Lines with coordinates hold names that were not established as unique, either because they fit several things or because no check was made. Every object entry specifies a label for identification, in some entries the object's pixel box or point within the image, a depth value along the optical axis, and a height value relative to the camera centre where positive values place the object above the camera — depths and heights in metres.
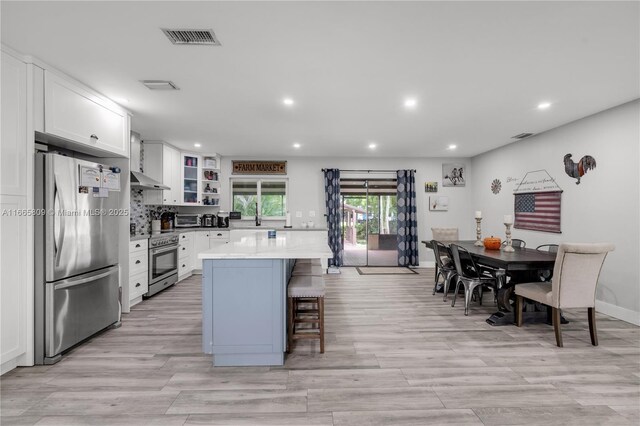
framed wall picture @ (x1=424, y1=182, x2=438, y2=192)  6.79 +0.58
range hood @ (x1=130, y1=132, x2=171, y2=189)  4.04 +0.64
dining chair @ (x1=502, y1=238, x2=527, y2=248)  4.43 -0.46
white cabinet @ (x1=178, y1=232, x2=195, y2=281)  5.27 -0.75
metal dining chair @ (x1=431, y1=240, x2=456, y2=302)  4.14 -0.77
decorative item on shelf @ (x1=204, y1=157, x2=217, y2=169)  6.35 +1.10
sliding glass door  6.88 +0.03
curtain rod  6.75 +0.98
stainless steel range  4.23 -0.73
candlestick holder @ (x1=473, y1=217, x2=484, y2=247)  4.29 -0.38
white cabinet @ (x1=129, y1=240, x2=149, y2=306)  3.75 -0.74
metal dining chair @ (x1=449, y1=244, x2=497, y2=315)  3.62 -0.80
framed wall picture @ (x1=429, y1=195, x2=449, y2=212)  6.79 +0.24
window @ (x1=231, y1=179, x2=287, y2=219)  6.71 +0.38
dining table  3.04 -0.58
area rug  5.98 -1.20
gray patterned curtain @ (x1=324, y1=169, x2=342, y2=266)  6.53 +0.08
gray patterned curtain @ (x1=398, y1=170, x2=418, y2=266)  6.63 -0.10
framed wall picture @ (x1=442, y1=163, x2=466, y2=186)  6.80 +0.88
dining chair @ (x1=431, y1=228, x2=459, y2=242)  5.25 -0.37
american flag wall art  4.42 +0.03
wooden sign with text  6.62 +1.05
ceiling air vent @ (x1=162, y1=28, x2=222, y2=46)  2.07 +1.28
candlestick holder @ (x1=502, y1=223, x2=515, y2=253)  3.73 -0.40
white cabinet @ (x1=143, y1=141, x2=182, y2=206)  5.17 +0.83
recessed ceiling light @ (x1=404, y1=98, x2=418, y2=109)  3.34 +1.28
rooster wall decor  3.88 +0.64
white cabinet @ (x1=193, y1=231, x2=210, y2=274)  5.79 -0.59
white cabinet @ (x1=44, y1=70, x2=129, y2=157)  2.54 +0.96
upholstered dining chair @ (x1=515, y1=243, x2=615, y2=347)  2.67 -0.64
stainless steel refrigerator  2.43 -0.34
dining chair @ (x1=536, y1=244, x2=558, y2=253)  3.73 -0.45
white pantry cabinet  2.21 -0.07
